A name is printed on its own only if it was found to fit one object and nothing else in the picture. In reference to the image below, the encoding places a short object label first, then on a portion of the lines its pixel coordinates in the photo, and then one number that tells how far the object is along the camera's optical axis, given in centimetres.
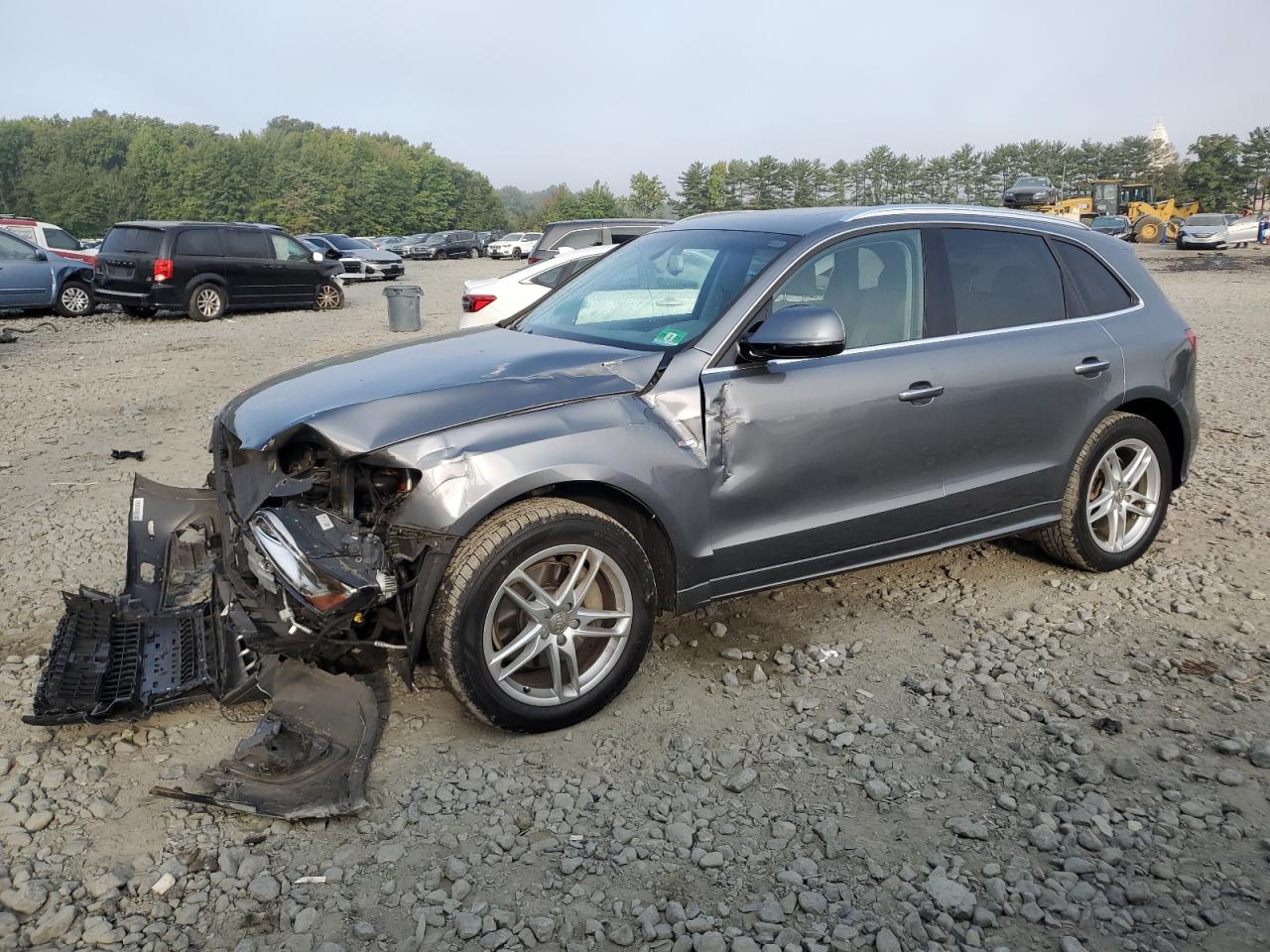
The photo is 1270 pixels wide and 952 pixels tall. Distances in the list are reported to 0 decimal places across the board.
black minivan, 1623
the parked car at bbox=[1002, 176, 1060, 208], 3725
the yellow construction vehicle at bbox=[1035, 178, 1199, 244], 4412
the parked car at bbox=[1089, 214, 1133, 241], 4028
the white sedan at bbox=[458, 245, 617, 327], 980
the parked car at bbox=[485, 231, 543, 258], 4906
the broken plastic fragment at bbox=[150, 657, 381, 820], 298
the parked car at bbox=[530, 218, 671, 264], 1302
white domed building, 7656
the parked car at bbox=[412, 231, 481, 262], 4922
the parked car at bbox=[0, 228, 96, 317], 1622
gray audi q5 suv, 317
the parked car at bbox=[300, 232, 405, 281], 3184
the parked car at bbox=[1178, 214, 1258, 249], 3691
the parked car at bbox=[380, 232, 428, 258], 4906
